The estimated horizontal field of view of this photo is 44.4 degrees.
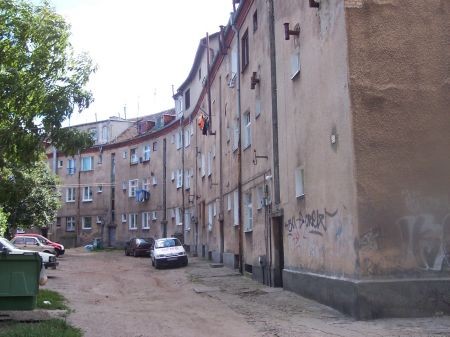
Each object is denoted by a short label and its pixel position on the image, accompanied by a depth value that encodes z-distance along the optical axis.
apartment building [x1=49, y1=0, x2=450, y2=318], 10.93
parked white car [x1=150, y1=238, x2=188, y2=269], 26.54
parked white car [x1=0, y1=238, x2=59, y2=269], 24.09
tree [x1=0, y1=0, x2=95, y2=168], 11.78
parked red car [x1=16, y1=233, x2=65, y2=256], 34.27
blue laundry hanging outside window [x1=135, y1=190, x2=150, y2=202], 45.59
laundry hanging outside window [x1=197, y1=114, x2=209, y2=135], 29.06
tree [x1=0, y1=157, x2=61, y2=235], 34.28
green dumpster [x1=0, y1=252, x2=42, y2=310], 10.13
